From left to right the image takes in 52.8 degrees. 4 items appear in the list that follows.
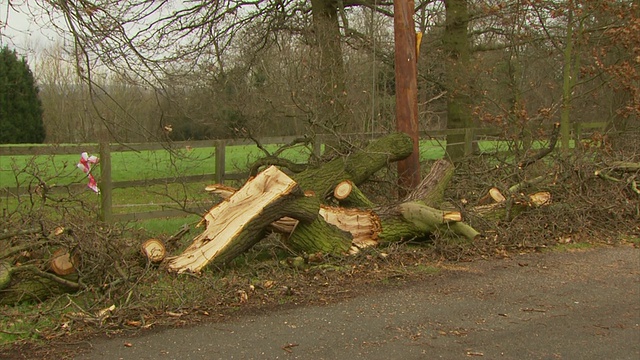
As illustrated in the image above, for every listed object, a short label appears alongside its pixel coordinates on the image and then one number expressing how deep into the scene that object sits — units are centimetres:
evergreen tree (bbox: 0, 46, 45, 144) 2844
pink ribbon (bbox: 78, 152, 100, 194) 1010
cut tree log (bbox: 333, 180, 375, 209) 890
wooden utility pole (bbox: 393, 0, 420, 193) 1045
